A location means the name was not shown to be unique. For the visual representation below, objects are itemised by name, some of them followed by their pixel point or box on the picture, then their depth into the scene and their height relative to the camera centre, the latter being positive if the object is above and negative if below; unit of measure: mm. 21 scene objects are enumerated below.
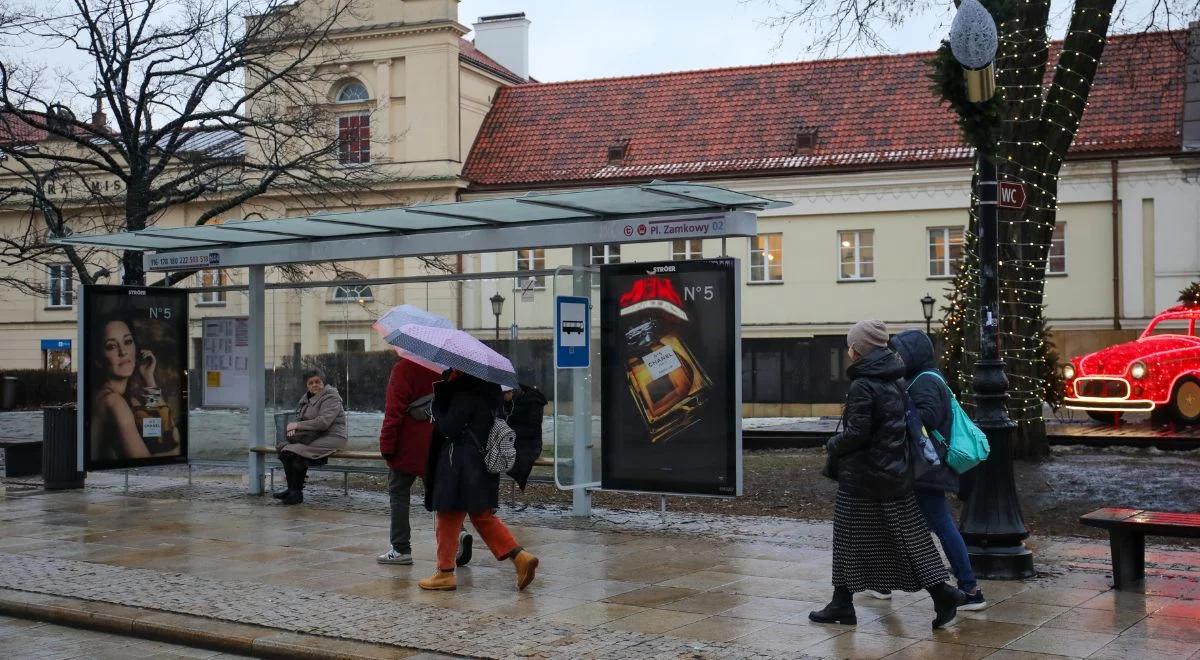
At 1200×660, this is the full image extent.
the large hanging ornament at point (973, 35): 9180 +2125
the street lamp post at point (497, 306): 14062 +477
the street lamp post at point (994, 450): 9430 -731
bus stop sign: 12348 +169
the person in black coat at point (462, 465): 9266 -775
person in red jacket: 10281 -666
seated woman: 14492 -878
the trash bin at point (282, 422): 15669 -797
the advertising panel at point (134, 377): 15477 -260
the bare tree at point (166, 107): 21547 +4140
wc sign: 9375 +1054
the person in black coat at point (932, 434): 8422 -536
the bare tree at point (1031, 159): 16344 +2325
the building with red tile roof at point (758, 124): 38125 +6932
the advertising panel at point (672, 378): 11914 -250
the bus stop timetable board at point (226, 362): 16406 -97
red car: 22062 -523
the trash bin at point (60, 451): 16250 -1150
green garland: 9594 +1759
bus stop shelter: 11695 +1201
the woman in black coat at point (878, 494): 7801 -851
